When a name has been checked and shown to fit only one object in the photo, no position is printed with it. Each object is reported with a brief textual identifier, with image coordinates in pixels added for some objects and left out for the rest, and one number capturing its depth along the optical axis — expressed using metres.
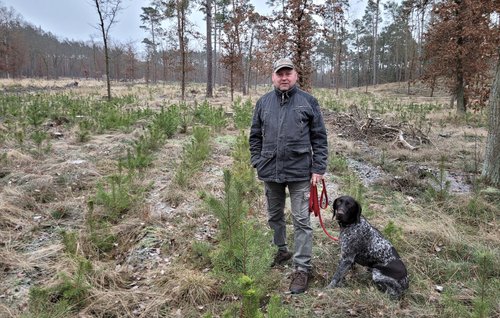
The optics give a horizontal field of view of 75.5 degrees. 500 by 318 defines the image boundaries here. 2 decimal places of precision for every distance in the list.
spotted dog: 3.04
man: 3.14
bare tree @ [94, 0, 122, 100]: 15.12
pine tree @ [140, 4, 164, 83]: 37.78
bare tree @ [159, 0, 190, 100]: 16.27
